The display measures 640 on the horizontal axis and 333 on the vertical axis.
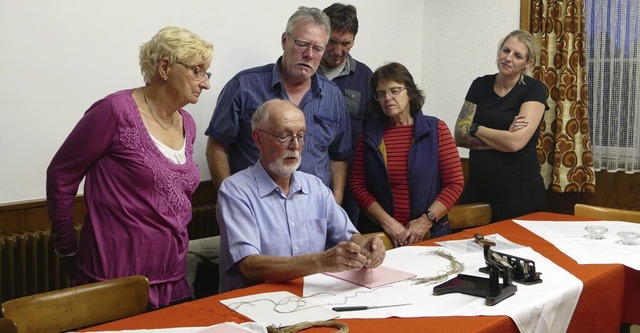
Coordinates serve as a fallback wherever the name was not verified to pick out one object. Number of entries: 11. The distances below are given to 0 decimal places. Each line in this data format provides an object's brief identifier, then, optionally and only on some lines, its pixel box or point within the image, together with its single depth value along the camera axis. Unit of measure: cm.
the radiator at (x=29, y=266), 282
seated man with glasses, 212
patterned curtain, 422
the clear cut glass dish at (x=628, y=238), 253
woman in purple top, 209
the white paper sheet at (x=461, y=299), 171
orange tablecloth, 159
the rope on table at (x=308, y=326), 153
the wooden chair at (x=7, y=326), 150
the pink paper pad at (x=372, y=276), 196
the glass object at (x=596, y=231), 263
